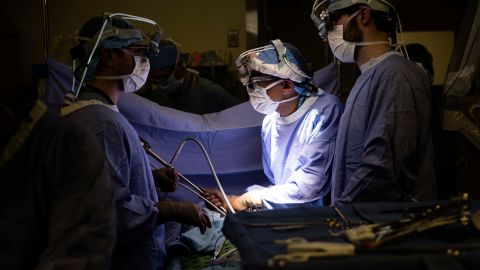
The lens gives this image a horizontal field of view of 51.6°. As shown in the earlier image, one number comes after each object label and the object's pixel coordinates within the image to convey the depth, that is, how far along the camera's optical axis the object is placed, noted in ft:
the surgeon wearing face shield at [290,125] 8.20
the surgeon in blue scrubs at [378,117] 6.54
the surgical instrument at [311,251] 3.61
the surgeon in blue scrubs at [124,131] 6.19
